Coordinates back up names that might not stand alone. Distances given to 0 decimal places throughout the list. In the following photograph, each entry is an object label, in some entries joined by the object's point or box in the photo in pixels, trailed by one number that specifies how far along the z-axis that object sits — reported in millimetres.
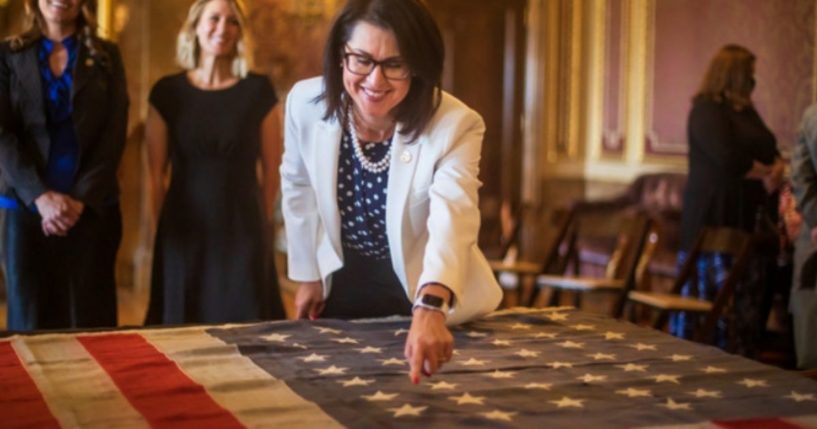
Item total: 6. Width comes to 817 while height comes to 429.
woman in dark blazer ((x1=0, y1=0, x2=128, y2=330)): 3904
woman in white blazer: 2547
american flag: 2004
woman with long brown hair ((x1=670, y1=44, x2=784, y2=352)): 5754
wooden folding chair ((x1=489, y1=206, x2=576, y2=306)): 6609
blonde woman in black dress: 4348
